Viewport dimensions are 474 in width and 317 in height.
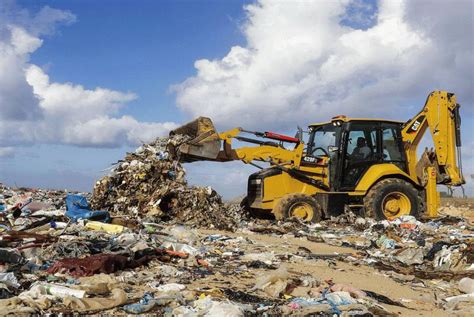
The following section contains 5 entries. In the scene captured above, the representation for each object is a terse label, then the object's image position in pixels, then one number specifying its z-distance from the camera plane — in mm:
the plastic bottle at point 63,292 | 4703
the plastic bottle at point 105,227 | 8486
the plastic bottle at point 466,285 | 6395
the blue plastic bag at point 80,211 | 9398
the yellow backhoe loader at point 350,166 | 12086
